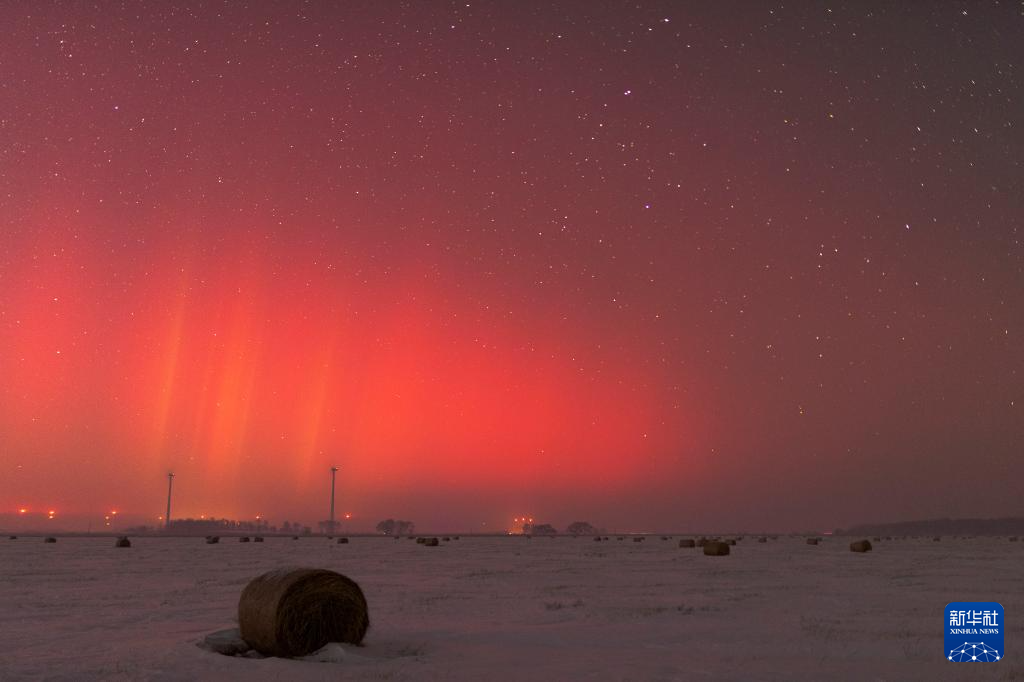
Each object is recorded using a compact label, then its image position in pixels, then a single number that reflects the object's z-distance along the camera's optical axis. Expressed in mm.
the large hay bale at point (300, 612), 12078
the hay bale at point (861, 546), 53447
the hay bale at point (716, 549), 46219
